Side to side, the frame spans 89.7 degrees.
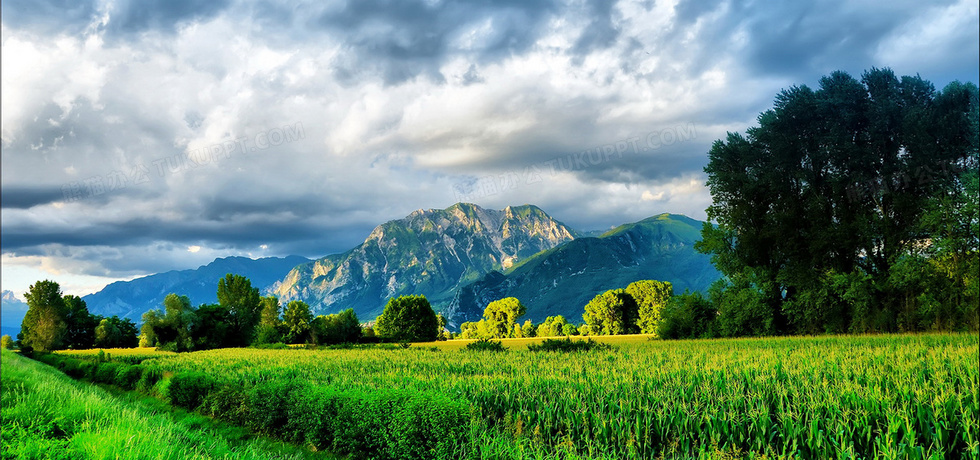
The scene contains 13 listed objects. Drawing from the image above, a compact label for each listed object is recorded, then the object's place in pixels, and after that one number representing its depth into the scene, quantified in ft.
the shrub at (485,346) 123.01
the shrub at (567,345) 108.35
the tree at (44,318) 259.39
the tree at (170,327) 204.64
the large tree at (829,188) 109.81
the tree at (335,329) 243.60
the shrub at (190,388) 76.95
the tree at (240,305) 243.40
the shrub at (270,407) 55.31
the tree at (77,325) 279.49
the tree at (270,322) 243.60
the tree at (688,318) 136.77
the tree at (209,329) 213.05
